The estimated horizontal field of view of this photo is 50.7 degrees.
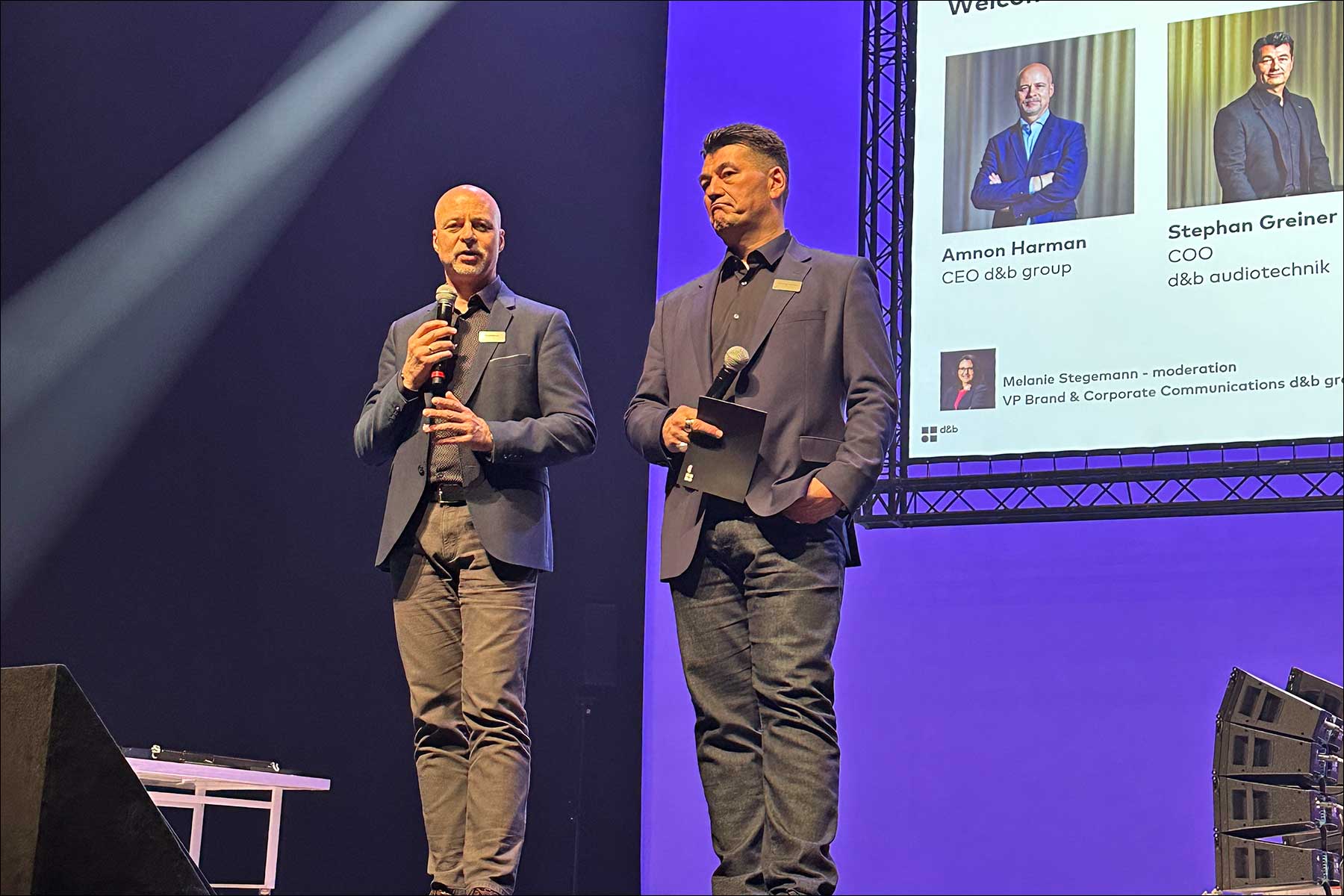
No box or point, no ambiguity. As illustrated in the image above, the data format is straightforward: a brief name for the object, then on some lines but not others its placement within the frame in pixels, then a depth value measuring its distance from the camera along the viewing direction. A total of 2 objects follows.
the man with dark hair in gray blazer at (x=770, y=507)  2.59
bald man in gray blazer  2.76
